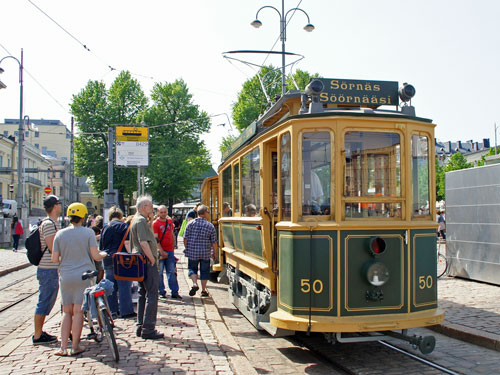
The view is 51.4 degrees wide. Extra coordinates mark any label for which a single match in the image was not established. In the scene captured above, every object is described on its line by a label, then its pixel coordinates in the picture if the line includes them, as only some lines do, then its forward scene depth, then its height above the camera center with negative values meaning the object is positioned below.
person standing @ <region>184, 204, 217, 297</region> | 9.38 -0.60
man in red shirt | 9.31 -0.62
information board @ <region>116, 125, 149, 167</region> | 26.48 +3.40
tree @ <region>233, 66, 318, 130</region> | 36.41 +8.33
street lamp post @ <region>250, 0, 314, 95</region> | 16.70 +6.23
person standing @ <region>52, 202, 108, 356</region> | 5.38 -0.62
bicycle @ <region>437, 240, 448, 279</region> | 11.60 -1.24
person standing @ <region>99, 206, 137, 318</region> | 7.54 -0.63
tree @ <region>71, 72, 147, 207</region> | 41.03 +7.53
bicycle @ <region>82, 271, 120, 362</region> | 5.14 -1.08
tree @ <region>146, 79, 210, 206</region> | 40.50 +5.50
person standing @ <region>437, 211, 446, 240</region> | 20.97 -0.49
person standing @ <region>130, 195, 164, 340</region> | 6.05 -0.70
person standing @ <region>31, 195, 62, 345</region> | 5.75 -0.65
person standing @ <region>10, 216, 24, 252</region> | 22.48 -0.88
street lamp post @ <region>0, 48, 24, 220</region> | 25.50 +2.95
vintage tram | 5.31 -0.06
